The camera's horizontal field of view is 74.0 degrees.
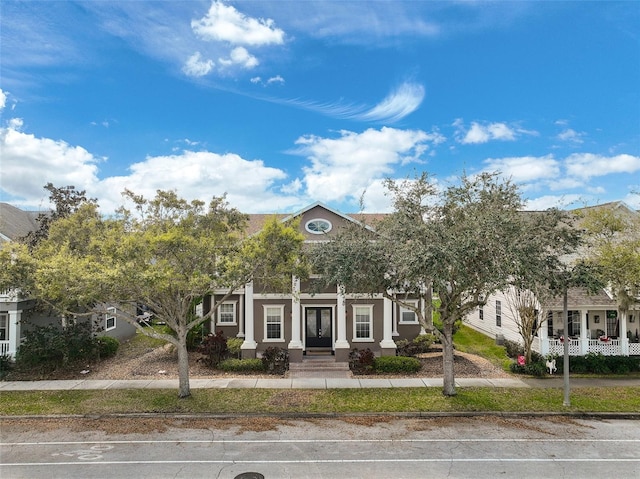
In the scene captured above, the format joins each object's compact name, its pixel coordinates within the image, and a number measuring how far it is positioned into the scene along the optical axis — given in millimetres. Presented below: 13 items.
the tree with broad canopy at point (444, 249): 12977
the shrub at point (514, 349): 21709
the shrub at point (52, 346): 19312
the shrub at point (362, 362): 19391
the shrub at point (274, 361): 19547
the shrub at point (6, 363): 19612
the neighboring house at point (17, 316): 20109
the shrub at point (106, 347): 21938
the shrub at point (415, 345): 22109
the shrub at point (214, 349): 20297
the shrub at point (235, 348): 20984
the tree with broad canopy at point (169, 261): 13500
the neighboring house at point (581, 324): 20125
